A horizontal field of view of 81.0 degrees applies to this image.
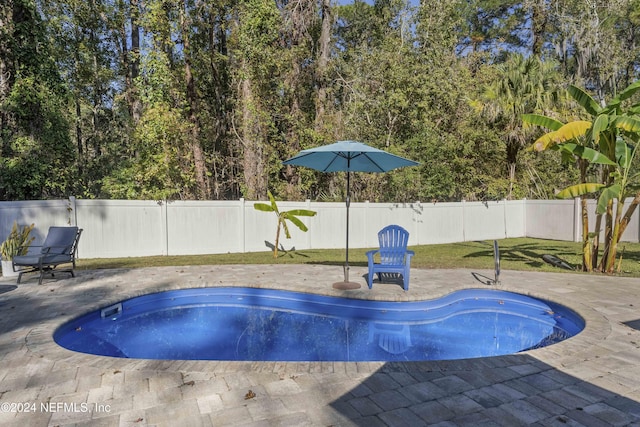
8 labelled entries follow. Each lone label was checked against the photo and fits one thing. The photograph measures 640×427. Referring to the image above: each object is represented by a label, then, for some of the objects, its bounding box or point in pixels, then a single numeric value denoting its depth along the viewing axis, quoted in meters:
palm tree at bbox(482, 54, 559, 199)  16.20
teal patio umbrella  7.29
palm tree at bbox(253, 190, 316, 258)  11.98
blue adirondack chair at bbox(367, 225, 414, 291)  7.67
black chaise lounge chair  7.55
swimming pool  5.16
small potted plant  8.23
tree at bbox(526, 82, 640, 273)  7.38
